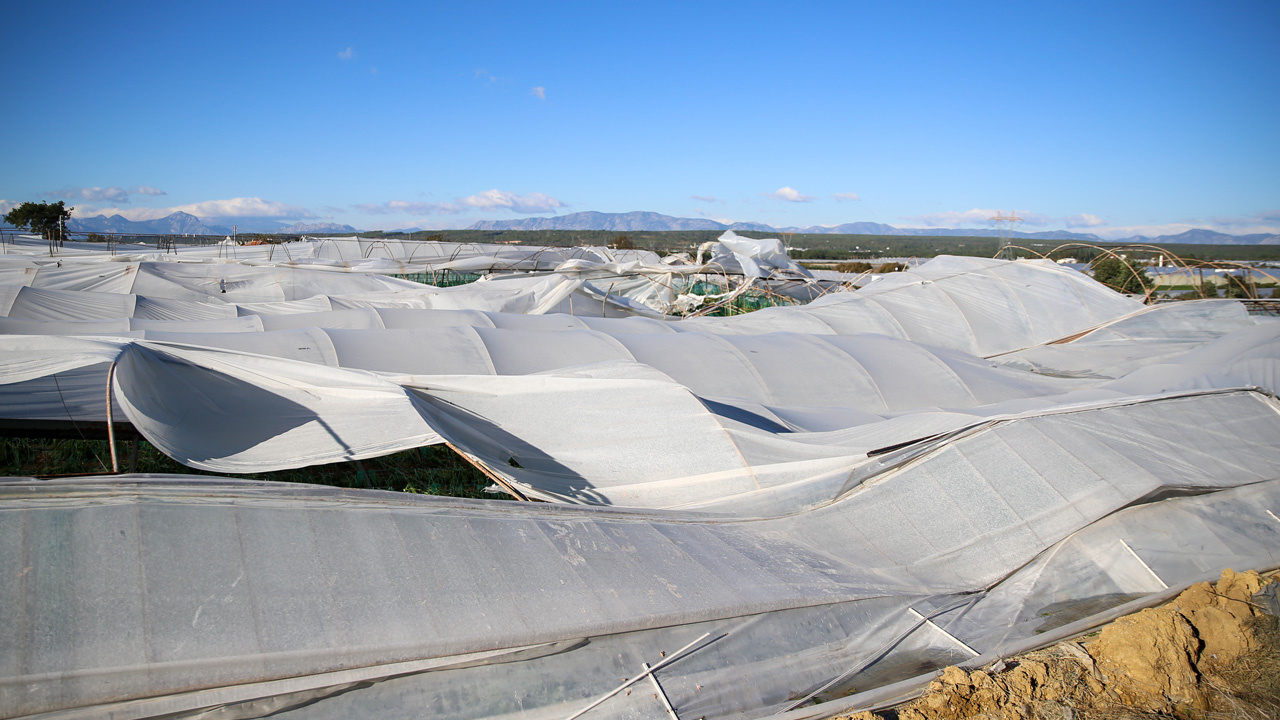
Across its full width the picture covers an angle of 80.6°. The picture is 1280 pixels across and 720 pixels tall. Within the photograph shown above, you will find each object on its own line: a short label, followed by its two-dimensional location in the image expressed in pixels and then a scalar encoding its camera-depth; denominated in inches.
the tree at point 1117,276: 942.5
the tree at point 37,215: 1964.8
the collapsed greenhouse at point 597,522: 143.2
